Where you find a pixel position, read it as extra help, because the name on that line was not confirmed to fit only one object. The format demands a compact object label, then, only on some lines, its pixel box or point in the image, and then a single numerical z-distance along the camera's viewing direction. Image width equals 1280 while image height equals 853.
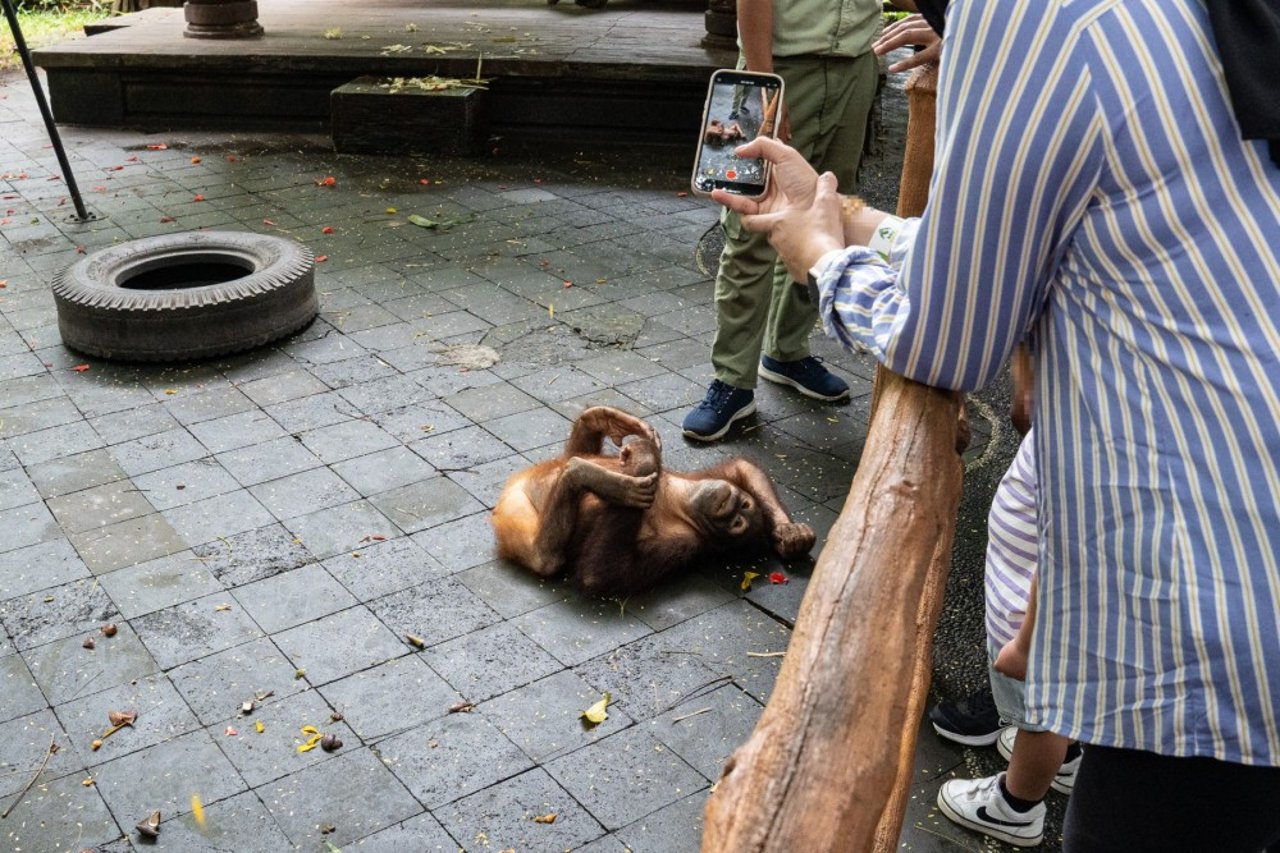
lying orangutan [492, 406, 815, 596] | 3.91
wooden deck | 9.49
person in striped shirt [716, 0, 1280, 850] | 1.33
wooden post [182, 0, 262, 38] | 10.37
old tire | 5.56
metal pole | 7.24
